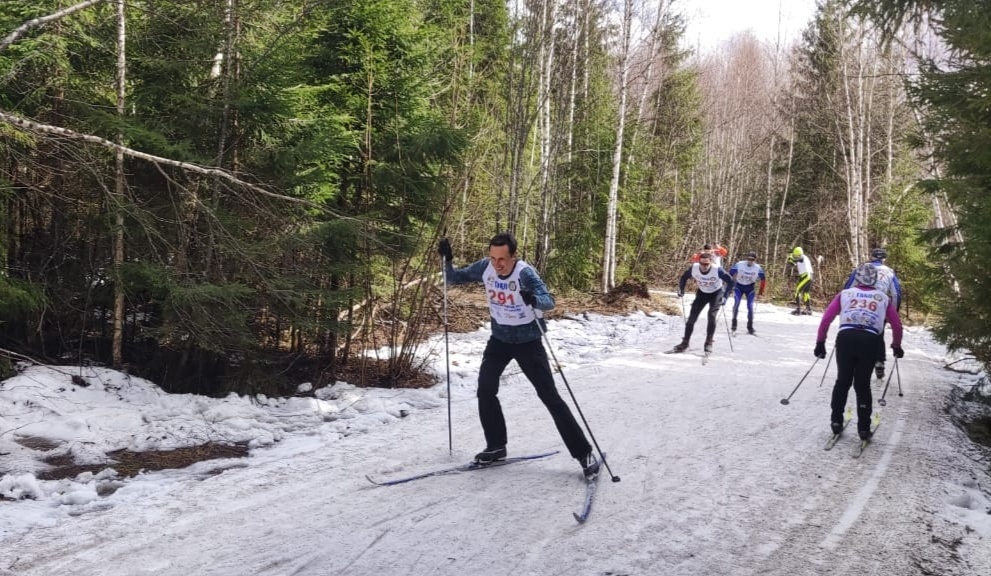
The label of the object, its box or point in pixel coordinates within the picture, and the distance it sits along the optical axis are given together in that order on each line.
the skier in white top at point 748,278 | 15.48
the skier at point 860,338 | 6.87
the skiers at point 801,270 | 19.77
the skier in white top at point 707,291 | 12.29
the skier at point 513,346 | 5.55
